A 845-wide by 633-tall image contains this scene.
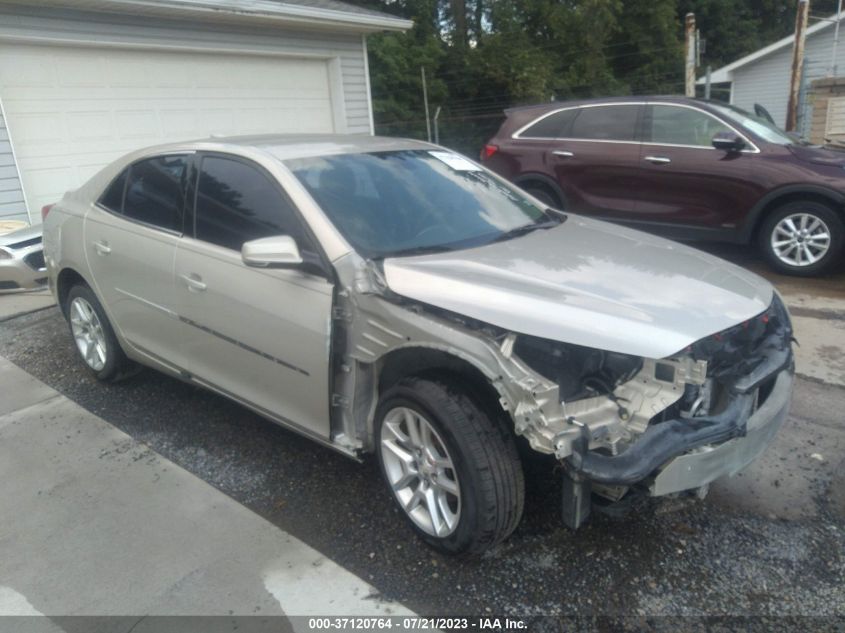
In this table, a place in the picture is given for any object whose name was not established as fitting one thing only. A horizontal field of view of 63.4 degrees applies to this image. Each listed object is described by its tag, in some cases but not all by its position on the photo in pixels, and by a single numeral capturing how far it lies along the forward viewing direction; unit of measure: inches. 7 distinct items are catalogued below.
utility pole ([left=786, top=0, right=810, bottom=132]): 513.3
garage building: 299.9
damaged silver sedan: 93.7
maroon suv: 239.8
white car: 259.4
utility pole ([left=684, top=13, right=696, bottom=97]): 498.6
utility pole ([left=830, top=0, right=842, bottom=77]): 809.2
